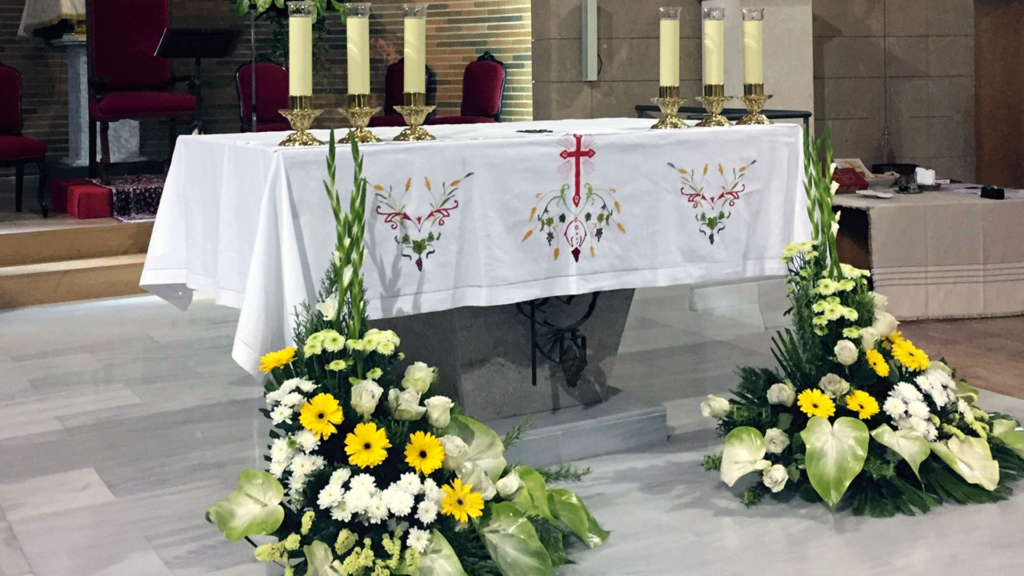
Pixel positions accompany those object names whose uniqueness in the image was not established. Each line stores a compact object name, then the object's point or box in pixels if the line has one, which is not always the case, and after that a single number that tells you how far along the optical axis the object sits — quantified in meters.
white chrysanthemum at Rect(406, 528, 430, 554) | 2.34
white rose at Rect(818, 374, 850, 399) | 2.97
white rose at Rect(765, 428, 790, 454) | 2.97
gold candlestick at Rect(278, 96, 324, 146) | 2.79
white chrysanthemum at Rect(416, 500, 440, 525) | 2.35
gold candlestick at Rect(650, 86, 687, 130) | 3.38
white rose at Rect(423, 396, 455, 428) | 2.49
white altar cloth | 2.67
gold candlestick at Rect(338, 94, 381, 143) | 2.89
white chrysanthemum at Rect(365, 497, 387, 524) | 2.33
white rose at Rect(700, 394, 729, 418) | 3.11
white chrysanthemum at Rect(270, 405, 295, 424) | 2.39
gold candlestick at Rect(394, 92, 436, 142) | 2.94
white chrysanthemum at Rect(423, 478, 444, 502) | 2.38
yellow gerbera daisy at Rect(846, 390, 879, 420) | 2.90
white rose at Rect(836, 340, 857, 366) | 2.95
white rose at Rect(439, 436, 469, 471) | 2.47
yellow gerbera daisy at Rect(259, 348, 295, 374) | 2.49
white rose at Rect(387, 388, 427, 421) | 2.48
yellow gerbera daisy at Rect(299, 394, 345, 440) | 2.40
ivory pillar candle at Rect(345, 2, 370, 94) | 2.84
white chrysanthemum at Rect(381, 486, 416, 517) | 2.33
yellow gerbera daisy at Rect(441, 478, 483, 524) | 2.41
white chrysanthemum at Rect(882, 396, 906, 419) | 2.90
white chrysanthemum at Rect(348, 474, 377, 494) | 2.36
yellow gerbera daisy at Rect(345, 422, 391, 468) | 2.38
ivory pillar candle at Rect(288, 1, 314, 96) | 2.77
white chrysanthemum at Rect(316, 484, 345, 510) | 2.34
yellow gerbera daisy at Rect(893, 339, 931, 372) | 3.01
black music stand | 6.63
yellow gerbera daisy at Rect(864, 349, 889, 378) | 2.97
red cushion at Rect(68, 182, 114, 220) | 6.64
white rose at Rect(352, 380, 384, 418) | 2.42
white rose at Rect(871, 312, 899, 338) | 3.04
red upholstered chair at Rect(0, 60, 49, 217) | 6.66
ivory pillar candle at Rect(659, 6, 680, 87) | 3.36
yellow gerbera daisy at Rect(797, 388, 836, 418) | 2.91
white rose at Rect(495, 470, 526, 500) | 2.57
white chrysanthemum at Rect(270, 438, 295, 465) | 2.42
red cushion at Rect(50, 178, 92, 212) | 6.96
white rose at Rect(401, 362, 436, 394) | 2.54
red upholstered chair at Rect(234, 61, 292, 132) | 7.82
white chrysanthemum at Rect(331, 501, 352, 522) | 2.33
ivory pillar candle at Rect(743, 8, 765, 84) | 3.42
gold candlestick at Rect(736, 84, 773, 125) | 3.41
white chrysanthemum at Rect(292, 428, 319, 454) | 2.39
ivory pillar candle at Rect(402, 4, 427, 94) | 2.89
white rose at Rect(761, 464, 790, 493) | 2.90
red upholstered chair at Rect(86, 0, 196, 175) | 6.82
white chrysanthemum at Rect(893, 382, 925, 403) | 2.95
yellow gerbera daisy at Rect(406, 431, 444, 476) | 2.41
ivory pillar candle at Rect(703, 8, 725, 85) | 3.38
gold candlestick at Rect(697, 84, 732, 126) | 3.38
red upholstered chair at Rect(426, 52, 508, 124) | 7.92
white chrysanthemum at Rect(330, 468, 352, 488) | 2.37
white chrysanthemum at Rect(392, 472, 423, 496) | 2.36
